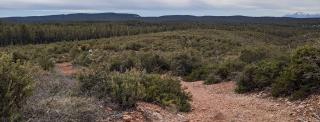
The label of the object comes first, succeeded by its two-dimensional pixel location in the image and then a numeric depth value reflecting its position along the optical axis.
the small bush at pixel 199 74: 10.98
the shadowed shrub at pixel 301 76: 6.88
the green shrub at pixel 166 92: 6.50
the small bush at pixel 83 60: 13.88
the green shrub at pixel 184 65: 12.33
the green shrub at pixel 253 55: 11.13
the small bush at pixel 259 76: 8.06
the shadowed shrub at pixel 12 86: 4.16
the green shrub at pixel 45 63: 10.40
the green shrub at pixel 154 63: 12.65
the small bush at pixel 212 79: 10.03
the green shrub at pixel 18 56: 11.50
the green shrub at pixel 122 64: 12.06
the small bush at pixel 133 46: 22.84
